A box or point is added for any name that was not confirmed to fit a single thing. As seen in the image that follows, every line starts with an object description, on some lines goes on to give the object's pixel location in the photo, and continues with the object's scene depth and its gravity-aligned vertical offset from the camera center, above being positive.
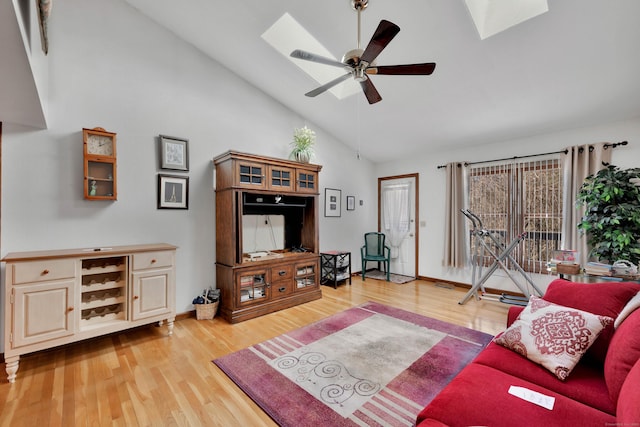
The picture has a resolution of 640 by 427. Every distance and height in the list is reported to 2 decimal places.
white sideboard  2.09 -0.73
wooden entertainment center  3.27 -0.30
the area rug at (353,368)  1.77 -1.29
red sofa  1.07 -0.83
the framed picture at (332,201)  5.01 +0.22
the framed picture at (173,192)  3.16 +0.25
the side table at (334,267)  4.64 -0.95
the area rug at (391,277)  5.14 -1.28
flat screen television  3.85 -0.30
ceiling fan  1.92 +1.17
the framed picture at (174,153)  3.16 +0.72
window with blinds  3.83 +0.12
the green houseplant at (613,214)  2.92 -0.01
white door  5.45 -0.16
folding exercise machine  3.60 -0.86
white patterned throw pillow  1.41 -0.69
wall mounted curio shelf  2.67 +0.49
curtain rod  3.36 +0.85
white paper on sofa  1.17 -0.83
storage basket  3.28 -1.20
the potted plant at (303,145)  4.05 +1.03
